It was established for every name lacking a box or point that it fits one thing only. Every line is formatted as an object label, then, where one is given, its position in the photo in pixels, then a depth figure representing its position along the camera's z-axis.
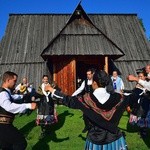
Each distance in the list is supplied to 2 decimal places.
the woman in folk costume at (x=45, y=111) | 5.62
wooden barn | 9.01
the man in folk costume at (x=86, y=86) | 5.24
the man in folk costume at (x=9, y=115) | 3.15
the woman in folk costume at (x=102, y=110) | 2.67
